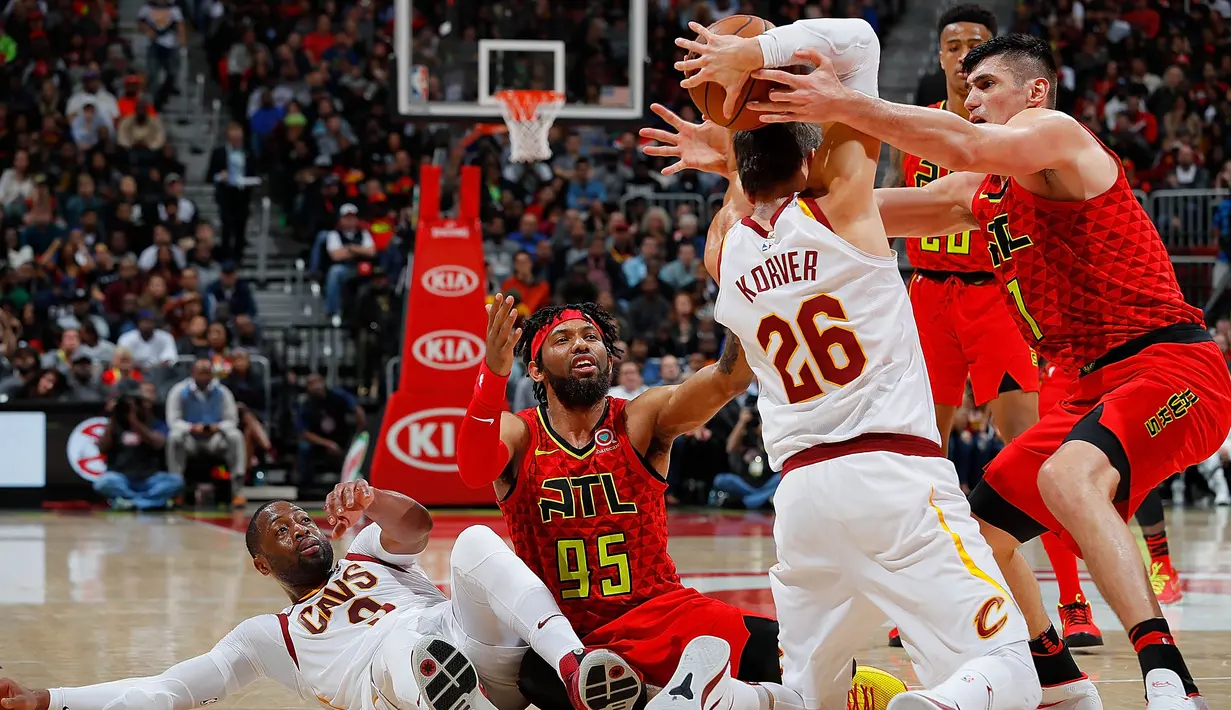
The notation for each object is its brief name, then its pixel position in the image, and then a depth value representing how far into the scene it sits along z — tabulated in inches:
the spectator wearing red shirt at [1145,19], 899.4
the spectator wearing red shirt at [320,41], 851.4
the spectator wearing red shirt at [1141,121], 816.7
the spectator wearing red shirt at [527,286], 647.8
